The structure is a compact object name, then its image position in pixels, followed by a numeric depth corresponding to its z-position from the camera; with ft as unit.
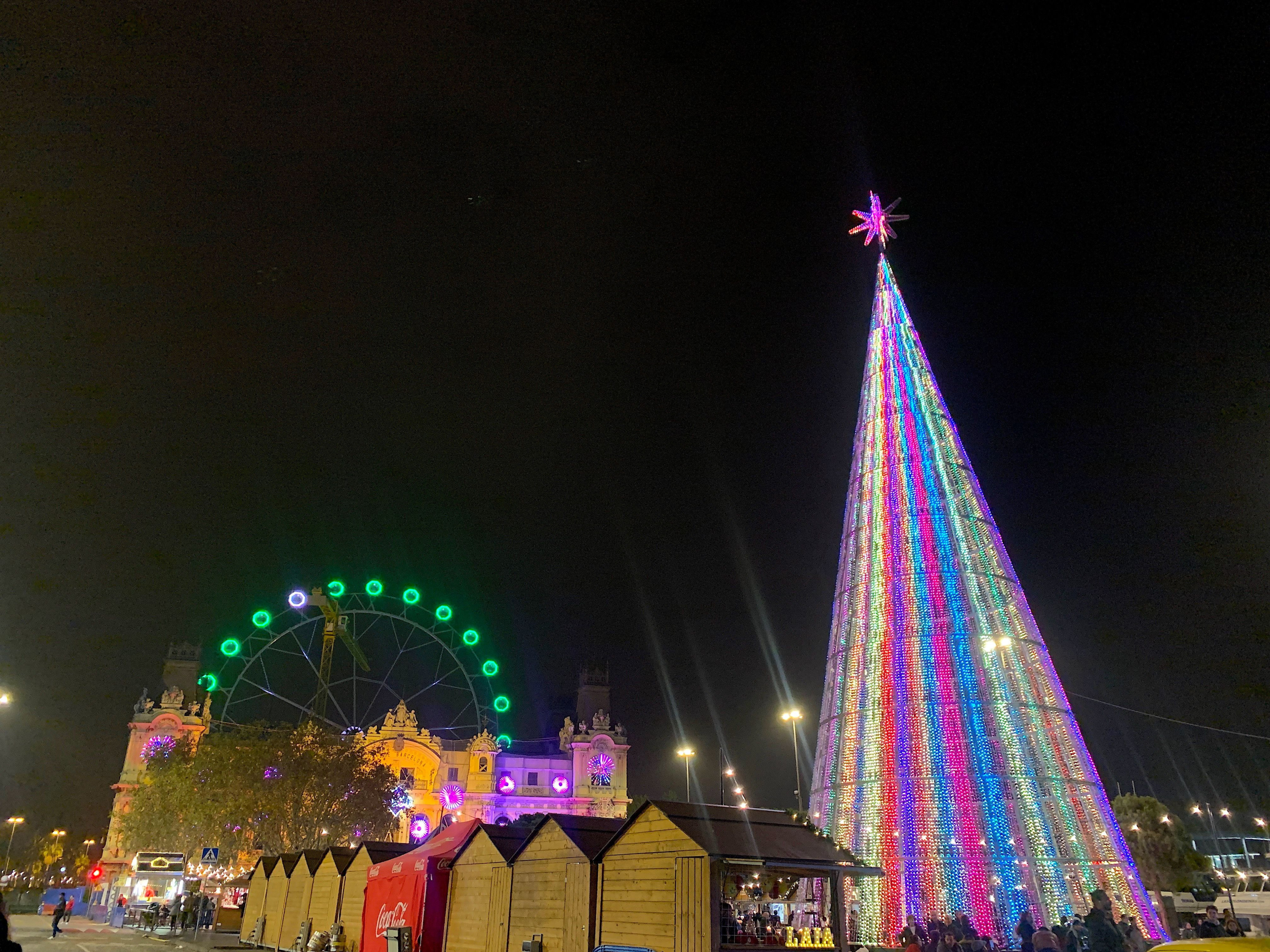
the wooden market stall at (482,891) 63.57
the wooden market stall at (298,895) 94.02
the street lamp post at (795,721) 115.75
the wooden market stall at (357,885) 79.82
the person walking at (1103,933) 49.73
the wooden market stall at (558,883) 55.31
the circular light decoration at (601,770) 306.35
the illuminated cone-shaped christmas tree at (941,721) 54.34
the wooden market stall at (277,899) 101.09
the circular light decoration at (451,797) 286.87
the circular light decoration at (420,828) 273.54
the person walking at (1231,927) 70.03
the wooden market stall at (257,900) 108.06
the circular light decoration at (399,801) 189.84
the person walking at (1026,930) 51.75
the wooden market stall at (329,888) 86.02
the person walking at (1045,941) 49.57
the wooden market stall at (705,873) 46.73
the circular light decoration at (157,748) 179.93
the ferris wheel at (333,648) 244.83
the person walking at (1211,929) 66.18
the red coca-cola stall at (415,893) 69.31
